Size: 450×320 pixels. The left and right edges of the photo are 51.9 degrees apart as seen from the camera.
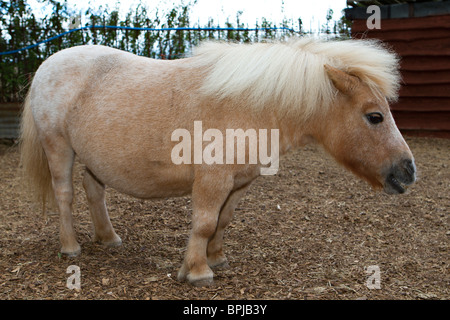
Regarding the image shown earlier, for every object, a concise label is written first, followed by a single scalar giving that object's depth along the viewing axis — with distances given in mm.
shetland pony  2740
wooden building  8594
